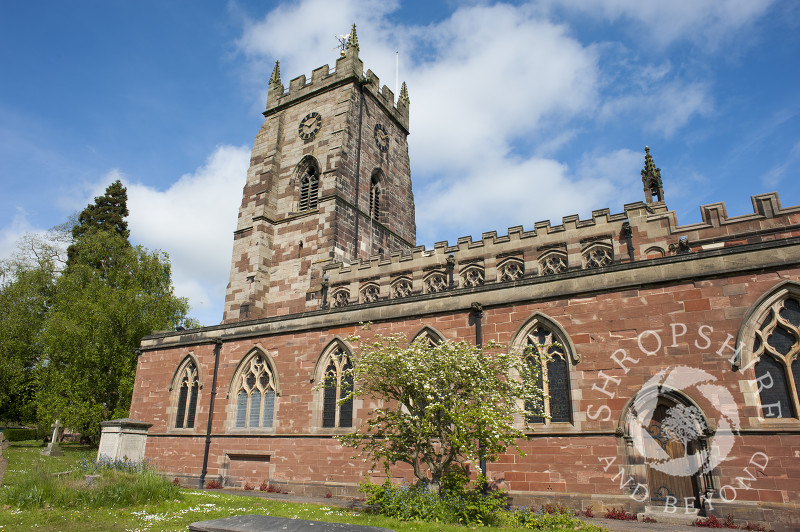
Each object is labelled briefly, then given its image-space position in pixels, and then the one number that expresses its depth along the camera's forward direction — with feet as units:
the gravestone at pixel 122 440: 48.34
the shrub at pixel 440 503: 33.96
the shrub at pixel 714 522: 33.55
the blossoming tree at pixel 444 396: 34.91
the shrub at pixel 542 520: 32.55
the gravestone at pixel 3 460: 39.39
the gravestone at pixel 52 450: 91.20
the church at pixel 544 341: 36.06
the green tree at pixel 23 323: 98.63
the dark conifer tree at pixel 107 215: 127.13
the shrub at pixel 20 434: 141.08
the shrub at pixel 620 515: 36.27
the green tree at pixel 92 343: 85.20
